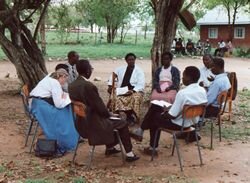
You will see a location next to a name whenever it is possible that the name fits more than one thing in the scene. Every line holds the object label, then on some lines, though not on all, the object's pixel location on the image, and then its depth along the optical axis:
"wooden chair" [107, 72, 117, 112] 8.36
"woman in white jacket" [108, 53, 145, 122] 8.27
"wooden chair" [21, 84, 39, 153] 7.02
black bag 6.53
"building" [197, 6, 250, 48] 40.11
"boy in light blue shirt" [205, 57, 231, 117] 7.38
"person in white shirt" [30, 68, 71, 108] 6.70
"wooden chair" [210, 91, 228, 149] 7.03
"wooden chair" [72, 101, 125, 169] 5.74
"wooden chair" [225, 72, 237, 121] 9.14
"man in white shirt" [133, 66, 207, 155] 6.00
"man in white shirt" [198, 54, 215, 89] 8.70
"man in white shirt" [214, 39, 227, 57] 32.41
